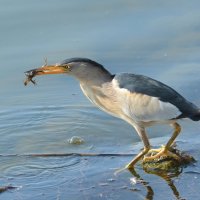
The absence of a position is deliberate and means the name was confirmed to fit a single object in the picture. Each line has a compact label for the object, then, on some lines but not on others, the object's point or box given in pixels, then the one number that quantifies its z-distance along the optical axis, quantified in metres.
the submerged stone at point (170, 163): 13.77
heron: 13.26
